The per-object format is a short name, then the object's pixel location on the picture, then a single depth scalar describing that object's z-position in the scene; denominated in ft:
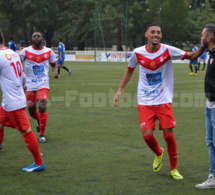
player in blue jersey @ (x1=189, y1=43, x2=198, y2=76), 86.55
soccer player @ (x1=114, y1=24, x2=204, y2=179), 19.27
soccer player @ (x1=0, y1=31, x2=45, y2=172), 19.16
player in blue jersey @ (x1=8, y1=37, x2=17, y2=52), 106.22
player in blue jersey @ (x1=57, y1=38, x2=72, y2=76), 84.88
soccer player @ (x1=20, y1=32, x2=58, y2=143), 27.48
